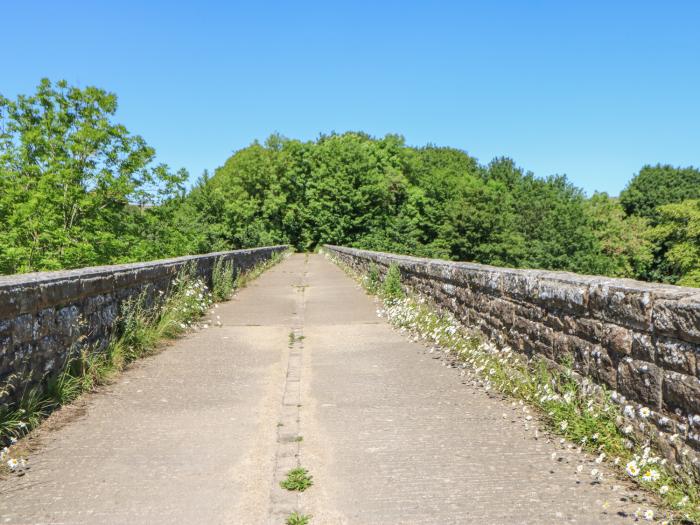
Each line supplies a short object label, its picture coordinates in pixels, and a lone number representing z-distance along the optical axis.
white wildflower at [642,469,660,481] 2.70
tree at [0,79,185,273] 17.31
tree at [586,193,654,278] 52.43
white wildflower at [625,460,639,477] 2.87
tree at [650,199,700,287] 41.84
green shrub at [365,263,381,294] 12.31
